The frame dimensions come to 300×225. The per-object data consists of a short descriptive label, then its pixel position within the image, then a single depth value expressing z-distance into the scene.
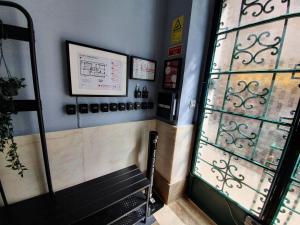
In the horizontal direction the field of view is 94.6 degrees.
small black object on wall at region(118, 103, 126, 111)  1.36
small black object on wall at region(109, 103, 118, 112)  1.31
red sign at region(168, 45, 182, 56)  1.38
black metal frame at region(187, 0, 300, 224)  0.94
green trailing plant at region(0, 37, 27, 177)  0.76
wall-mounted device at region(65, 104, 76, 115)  1.11
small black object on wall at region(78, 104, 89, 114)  1.16
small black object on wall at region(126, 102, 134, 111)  1.41
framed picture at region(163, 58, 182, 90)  1.39
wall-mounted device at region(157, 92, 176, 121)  1.44
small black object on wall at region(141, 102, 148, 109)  1.53
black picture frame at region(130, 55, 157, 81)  1.35
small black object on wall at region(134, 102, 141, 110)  1.47
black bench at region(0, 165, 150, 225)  0.94
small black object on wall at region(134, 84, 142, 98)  1.45
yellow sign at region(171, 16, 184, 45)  1.34
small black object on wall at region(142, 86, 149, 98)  1.50
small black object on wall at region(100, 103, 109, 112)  1.26
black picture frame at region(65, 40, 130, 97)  1.03
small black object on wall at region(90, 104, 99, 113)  1.21
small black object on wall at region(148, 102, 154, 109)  1.58
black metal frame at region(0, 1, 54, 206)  0.75
